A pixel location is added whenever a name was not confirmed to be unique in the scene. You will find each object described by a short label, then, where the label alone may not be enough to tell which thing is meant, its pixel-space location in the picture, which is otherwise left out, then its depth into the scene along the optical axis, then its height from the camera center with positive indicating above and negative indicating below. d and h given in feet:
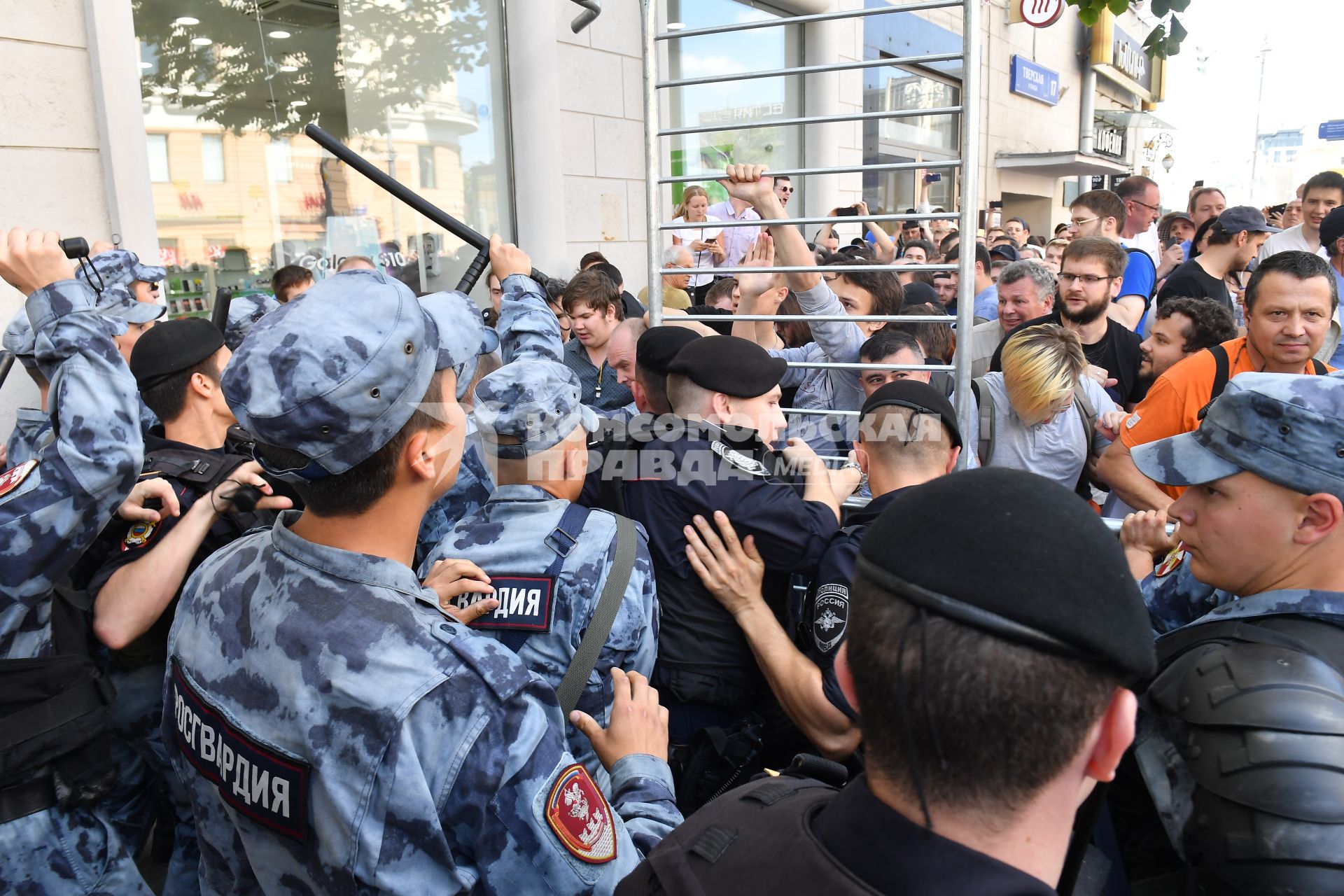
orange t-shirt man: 9.41 -1.30
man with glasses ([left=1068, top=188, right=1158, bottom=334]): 15.58 +0.92
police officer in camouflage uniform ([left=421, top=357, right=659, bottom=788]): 6.07 -1.85
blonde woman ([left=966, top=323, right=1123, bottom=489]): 9.78 -1.52
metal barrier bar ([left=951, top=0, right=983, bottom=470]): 9.27 +0.85
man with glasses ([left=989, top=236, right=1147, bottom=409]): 12.59 -0.41
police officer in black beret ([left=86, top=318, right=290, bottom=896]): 5.92 -1.81
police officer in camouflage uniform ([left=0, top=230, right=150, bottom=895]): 4.99 -1.66
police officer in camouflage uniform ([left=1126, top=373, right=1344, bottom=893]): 3.50 -1.76
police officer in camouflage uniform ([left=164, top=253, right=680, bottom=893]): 3.54 -1.69
